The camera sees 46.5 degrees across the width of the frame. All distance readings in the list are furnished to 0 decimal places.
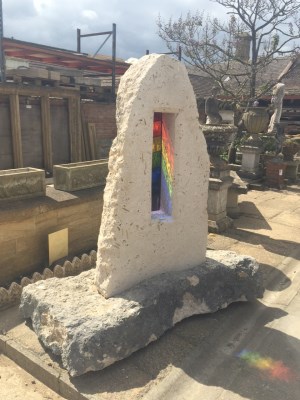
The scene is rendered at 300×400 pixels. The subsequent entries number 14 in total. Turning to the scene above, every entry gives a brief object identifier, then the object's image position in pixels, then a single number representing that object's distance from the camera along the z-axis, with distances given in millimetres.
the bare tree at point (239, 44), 14391
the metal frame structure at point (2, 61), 7506
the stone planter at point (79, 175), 4934
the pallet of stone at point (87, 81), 10130
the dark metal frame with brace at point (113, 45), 10922
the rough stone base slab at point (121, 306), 2691
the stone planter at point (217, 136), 6156
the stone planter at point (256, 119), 11492
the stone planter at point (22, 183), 4191
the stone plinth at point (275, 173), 10547
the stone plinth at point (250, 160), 11256
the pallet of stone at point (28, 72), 8438
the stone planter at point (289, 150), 11352
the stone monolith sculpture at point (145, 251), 2836
